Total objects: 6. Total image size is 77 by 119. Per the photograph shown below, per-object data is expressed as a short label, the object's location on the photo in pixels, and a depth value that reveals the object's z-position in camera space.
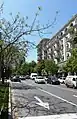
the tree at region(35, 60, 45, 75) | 34.37
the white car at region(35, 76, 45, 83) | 18.17
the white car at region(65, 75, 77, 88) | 12.34
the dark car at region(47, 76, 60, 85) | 17.24
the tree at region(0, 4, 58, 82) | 7.63
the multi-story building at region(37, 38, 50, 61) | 39.33
